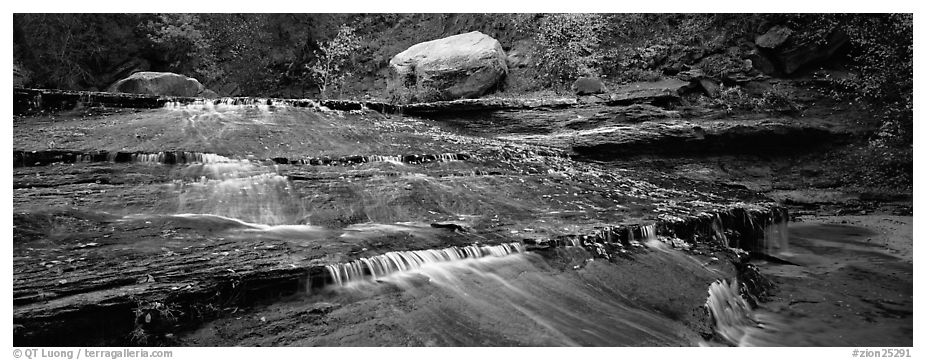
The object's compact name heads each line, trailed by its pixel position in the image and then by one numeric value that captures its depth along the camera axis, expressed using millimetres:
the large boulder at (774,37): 10834
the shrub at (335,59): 15297
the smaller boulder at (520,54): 13516
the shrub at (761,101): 10172
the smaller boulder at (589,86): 10827
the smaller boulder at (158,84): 12102
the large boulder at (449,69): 12281
